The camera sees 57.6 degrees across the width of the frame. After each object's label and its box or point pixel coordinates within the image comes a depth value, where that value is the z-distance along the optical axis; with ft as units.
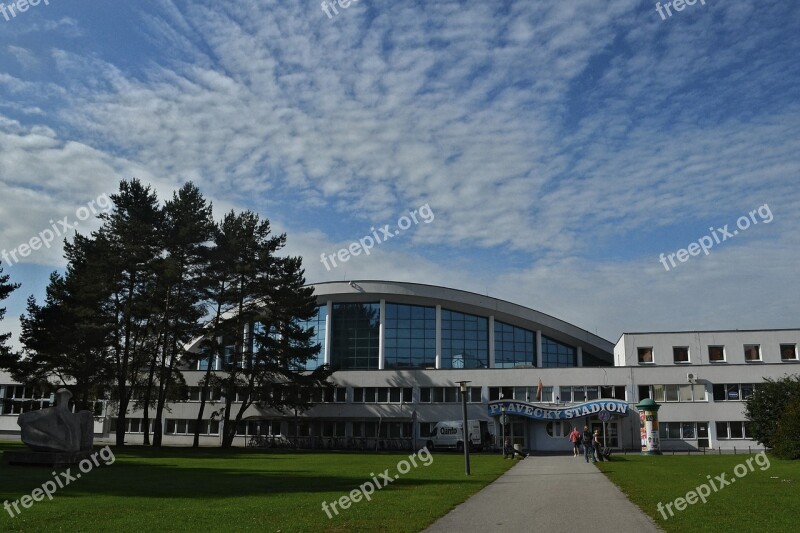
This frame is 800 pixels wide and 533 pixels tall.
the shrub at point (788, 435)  107.45
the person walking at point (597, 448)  107.04
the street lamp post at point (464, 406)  78.50
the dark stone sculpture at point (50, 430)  82.12
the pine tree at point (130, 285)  155.33
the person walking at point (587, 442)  105.22
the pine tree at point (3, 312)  141.28
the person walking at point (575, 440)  125.18
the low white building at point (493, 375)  174.29
